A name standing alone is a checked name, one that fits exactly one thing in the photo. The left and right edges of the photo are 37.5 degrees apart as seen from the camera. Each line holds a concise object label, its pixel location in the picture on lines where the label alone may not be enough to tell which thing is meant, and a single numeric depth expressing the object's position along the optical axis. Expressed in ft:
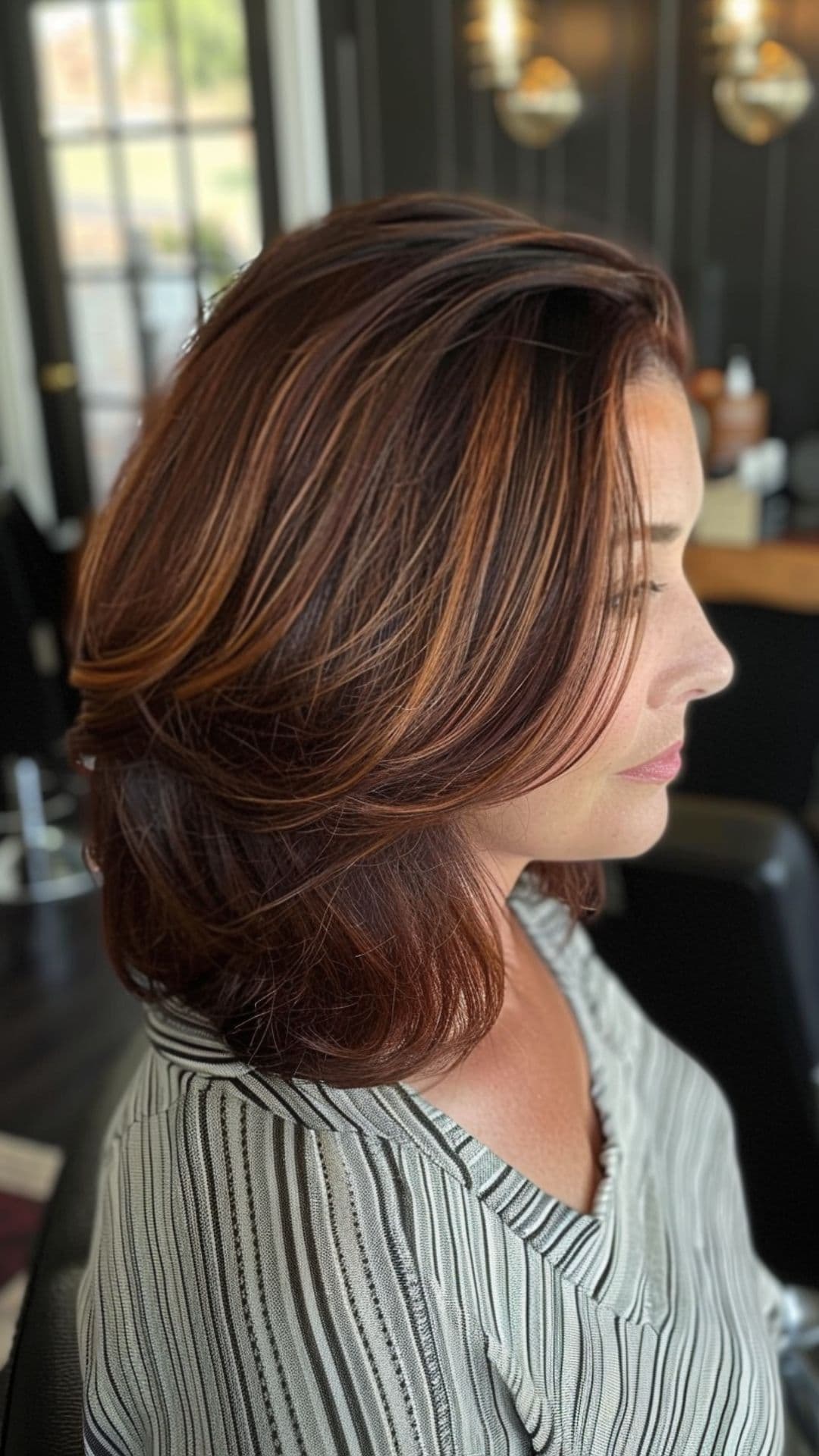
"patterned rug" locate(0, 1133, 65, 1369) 5.60
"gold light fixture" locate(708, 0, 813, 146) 8.03
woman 1.86
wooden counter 7.34
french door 11.28
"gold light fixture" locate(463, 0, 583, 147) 8.93
